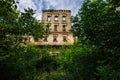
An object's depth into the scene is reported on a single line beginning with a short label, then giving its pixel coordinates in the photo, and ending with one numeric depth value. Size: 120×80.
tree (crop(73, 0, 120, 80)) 4.91
